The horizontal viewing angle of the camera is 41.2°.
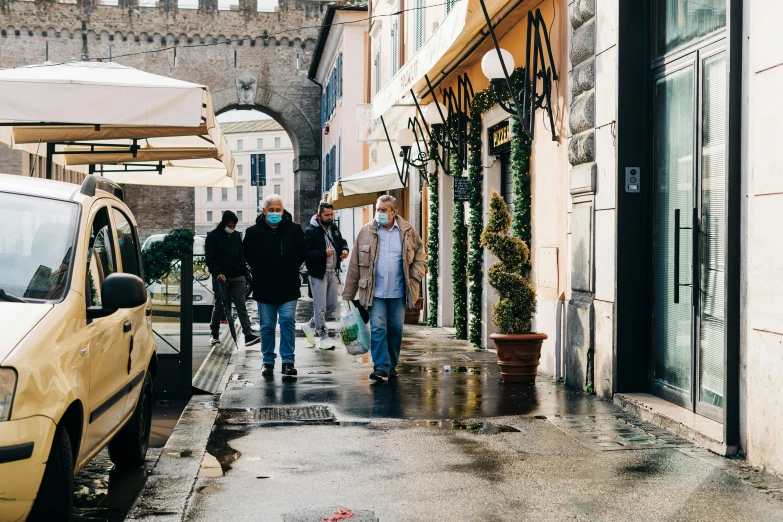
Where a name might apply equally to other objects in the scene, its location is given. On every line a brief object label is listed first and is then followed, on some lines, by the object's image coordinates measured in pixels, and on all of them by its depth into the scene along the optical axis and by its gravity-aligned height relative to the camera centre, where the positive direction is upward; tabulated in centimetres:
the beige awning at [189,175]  1498 +111
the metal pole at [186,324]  912 -65
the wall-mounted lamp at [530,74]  998 +173
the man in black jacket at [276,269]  1027 -20
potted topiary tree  926 -49
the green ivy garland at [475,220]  1335 +36
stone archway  4172 +539
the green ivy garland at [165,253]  936 -3
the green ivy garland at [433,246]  1666 +3
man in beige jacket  989 -23
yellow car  396 -40
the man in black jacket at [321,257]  1353 -10
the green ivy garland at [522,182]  1098 +69
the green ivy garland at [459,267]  1438 -27
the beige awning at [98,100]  873 +128
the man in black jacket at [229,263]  1348 -18
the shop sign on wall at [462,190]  1370 +76
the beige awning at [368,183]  1816 +116
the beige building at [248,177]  11256 +789
